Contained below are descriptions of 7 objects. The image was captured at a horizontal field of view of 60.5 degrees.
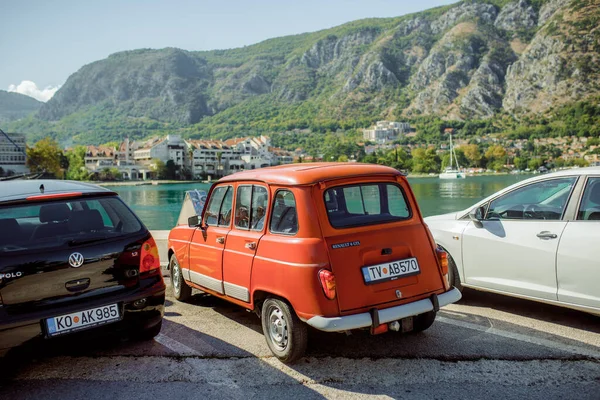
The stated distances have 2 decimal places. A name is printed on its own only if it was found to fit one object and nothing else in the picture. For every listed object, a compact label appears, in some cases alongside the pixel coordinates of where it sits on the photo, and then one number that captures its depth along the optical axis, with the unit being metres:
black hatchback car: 3.85
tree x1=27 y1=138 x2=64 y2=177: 136.38
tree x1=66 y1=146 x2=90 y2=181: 142.50
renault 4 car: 3.95
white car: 4.72
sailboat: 137.88
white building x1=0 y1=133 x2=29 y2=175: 149.00
